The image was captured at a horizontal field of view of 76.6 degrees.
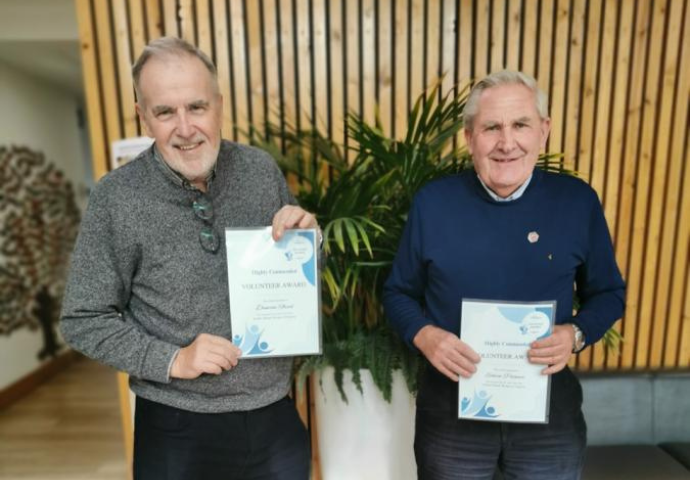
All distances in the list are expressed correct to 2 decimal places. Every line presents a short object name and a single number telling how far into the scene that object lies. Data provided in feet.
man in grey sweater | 3.16
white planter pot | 5.83
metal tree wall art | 12.42
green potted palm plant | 5.42
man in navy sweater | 3.62
